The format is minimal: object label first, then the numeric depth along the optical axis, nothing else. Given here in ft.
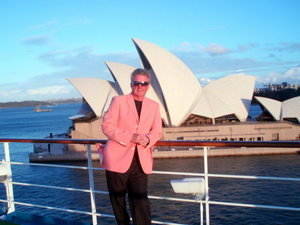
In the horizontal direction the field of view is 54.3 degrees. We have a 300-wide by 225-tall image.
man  5.52
